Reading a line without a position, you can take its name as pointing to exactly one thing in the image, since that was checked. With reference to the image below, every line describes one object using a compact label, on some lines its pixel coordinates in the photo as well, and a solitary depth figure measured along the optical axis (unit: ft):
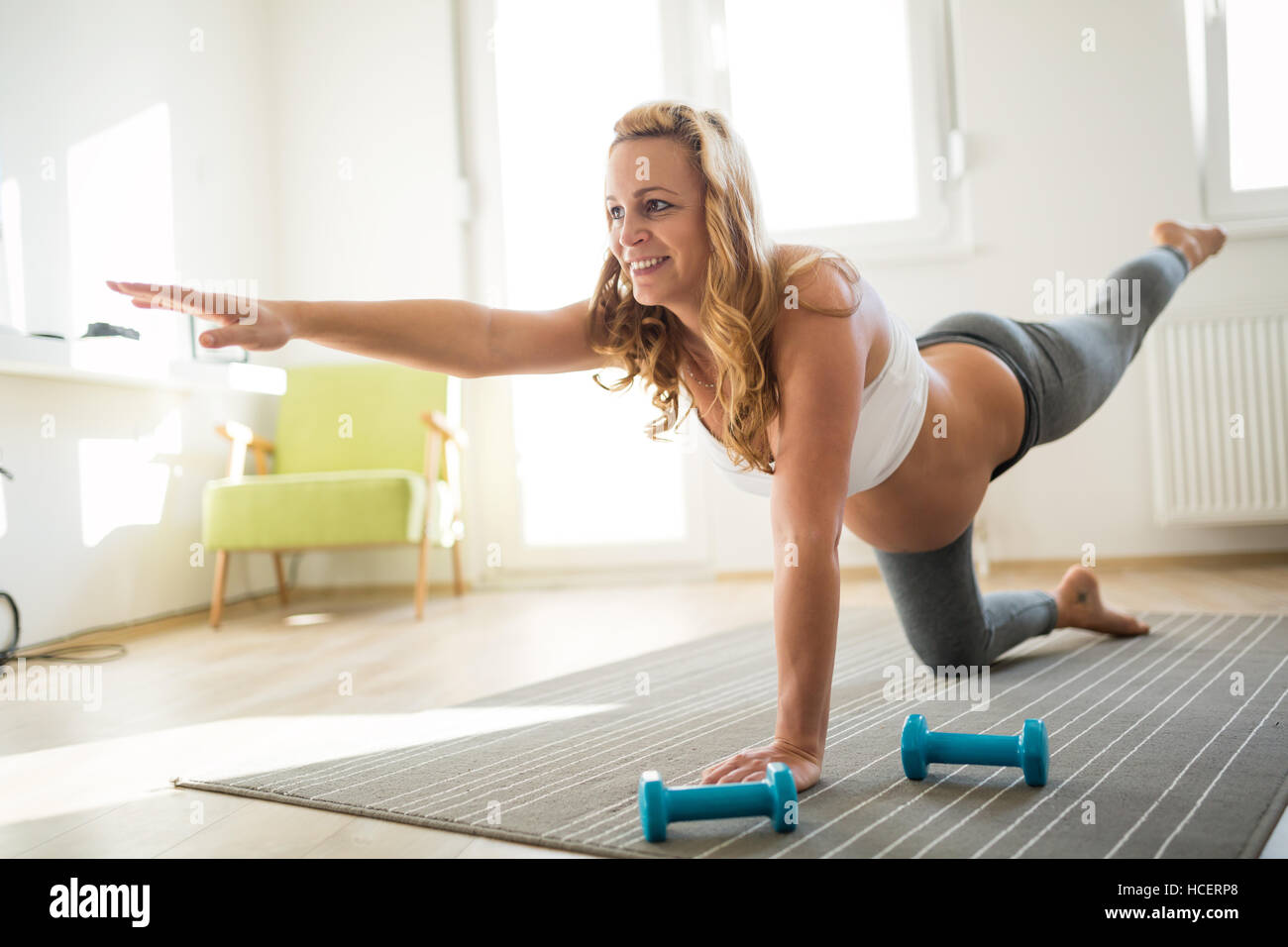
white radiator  10.73
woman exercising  3.82
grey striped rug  3.35
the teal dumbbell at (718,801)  3.36
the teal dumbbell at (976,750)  3.77
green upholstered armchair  10.20
